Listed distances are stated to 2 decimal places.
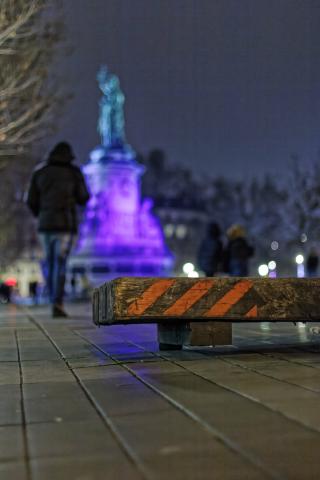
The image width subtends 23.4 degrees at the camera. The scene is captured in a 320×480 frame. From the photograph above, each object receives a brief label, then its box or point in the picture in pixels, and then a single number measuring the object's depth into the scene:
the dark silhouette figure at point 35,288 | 39.96
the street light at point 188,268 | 39.22
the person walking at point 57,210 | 13.58
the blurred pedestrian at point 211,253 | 21.00
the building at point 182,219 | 135.38
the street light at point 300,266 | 54.70
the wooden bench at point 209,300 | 6.46
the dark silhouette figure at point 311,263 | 38.31
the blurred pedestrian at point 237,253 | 21.22
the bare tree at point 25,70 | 20.92
